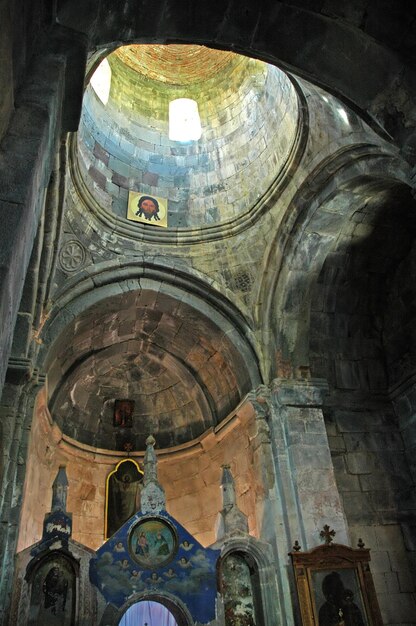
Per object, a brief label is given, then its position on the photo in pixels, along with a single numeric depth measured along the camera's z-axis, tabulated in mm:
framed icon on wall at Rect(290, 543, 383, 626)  6789
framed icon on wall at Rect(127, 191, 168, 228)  10570
